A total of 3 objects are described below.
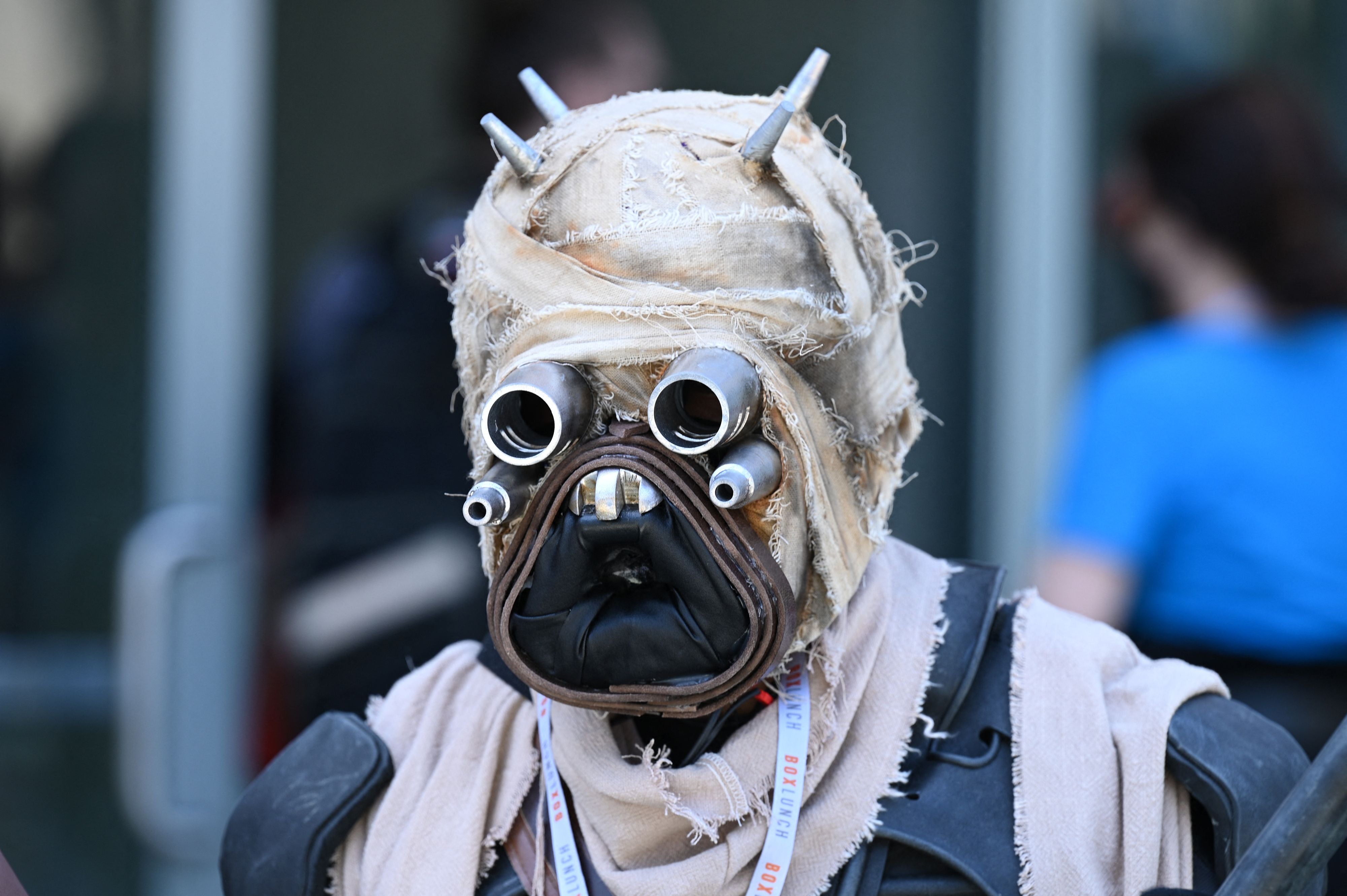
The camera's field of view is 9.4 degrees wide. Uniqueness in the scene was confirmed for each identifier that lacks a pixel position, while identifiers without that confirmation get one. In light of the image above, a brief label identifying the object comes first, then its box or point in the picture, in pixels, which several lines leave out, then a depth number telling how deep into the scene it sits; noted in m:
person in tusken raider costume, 4.37
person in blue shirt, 5.08
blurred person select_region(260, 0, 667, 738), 6.36
